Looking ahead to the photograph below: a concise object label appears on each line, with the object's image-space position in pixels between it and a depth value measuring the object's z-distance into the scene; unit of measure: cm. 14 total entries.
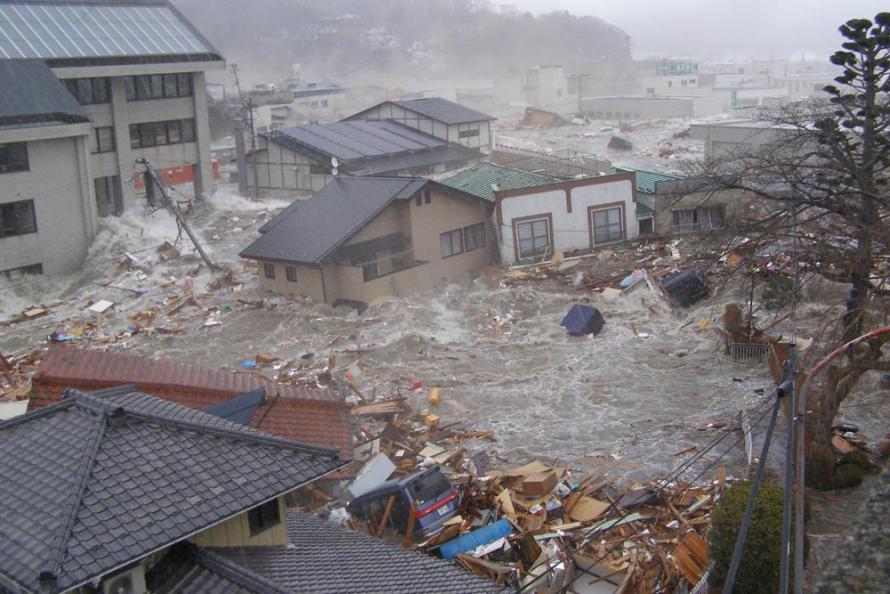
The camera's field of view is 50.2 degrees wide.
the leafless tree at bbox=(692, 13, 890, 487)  1423
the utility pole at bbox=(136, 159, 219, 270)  3000
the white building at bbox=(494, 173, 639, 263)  2906
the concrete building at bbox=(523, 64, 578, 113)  8781
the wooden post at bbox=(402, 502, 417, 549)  1248
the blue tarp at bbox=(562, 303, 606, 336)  2316
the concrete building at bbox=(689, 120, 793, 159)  4031
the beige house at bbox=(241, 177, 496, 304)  2581
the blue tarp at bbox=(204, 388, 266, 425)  1385
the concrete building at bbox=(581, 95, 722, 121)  7594
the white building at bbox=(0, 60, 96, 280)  2938
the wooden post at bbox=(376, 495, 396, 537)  1267
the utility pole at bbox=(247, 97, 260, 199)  4142
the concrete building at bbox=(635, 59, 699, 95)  9694
